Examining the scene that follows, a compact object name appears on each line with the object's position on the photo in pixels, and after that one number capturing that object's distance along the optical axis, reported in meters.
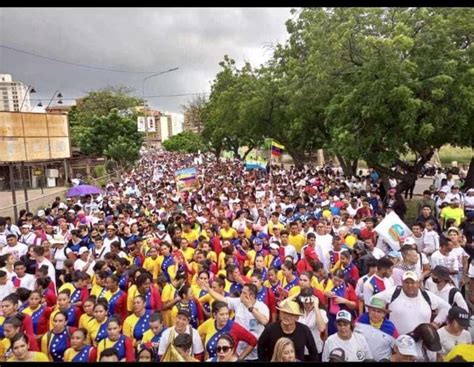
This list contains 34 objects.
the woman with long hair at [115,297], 5.22
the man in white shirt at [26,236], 8.27
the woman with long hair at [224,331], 4.21
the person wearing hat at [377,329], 3.89
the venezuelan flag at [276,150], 16.28
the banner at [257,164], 23.54
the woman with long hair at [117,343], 3.98
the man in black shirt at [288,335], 3.85
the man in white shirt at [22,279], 5.94
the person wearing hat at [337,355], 3.61
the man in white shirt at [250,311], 4.55
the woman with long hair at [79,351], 4.02
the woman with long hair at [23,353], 3.90
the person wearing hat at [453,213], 8.82
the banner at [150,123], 31.56
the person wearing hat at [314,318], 4.40
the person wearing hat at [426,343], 3.79
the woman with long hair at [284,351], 3.52
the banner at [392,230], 6.91
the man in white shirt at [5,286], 5.75
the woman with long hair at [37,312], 4.80
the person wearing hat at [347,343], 3.74
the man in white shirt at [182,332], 4.12
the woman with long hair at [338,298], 4.92
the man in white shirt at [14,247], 7.31
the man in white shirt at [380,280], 4.96
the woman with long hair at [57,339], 4.28
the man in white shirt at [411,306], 4.32
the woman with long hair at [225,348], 3.80
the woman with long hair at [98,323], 4.41
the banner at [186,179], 14.32
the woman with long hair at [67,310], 4.77
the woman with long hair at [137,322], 4.53
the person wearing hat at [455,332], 3.86
